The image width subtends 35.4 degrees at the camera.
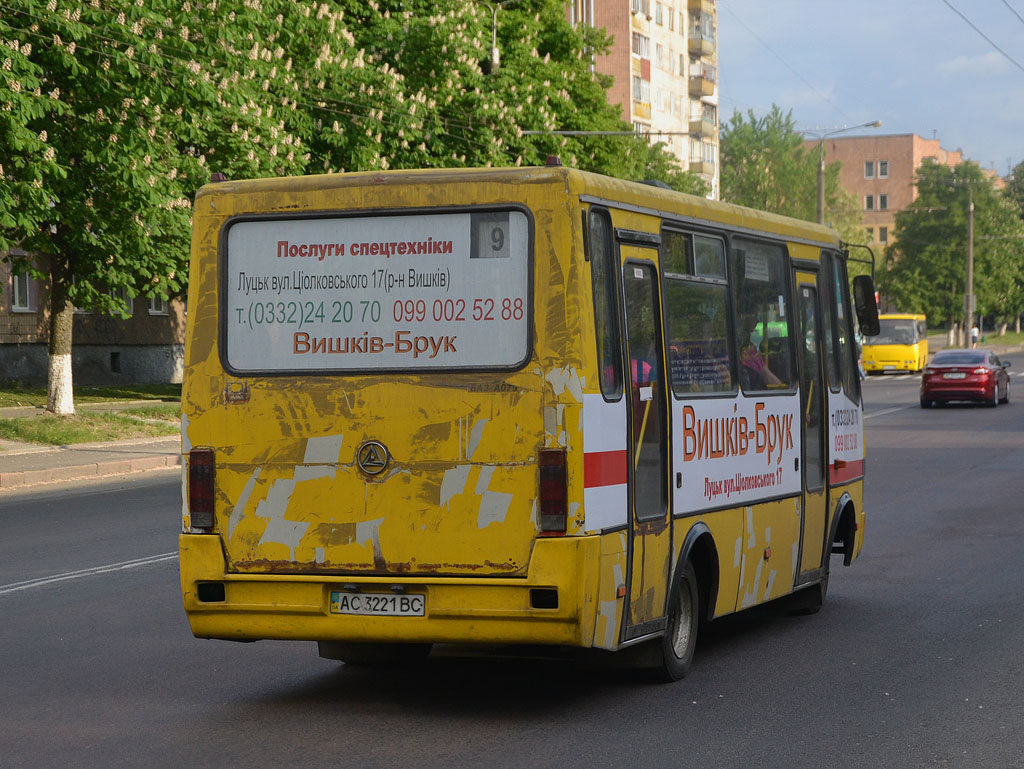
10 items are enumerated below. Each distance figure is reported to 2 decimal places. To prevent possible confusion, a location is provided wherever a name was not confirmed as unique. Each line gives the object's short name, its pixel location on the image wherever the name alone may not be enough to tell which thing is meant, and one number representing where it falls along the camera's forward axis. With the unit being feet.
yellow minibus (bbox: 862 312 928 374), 221.25
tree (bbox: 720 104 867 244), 374.22
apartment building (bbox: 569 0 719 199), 287.28
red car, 129.70
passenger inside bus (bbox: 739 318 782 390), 29.04
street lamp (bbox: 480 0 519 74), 139.08
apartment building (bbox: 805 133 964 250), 482.28
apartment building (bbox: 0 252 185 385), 137.39
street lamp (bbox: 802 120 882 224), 160.42
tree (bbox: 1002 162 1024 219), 487.20
